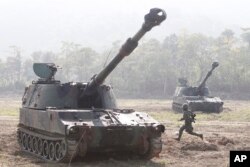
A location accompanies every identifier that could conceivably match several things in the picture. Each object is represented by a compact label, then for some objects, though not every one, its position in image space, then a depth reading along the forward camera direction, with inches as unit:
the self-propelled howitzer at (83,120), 495.5
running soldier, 653.9
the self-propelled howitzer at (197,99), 1211.9
